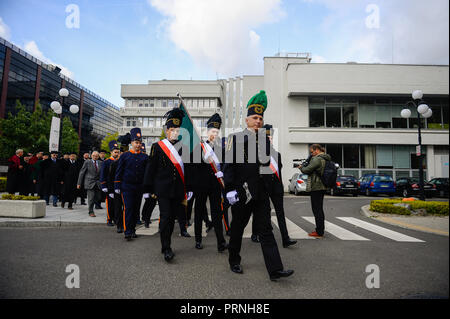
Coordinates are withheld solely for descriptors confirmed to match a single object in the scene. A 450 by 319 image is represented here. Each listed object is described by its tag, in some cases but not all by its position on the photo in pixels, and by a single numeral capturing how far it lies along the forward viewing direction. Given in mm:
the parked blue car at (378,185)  17703
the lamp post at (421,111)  9556
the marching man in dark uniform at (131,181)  5277
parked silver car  17828
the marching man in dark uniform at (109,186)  6525
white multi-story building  23312
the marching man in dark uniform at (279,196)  4541
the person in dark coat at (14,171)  11680
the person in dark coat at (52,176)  10273
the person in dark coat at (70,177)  9455
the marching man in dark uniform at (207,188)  4547
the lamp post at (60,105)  11594
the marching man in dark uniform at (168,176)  4090
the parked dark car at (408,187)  16969
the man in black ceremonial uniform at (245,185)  3277
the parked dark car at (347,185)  17953
